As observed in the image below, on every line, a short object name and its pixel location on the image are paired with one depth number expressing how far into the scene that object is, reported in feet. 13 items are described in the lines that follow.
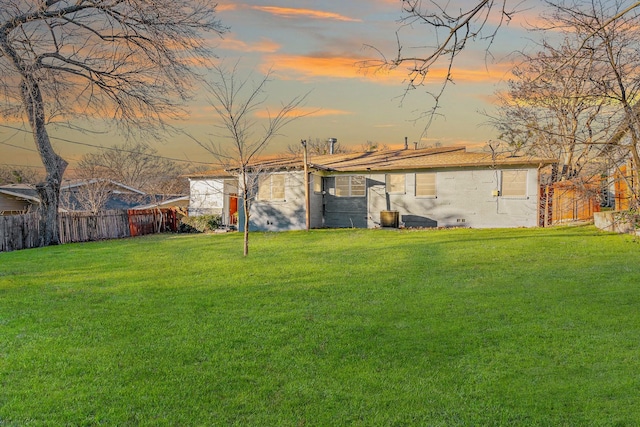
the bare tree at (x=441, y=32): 12.37
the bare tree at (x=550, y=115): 29.78
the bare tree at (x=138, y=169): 130.82
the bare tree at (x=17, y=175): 126.73
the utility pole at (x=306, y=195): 64.39
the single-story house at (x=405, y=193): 64.34
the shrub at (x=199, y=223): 72.54
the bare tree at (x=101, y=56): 45.98
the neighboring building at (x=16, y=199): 96.27
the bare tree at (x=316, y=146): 140.60
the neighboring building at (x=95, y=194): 90.17
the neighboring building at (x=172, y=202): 104.79
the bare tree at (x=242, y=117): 42.88
